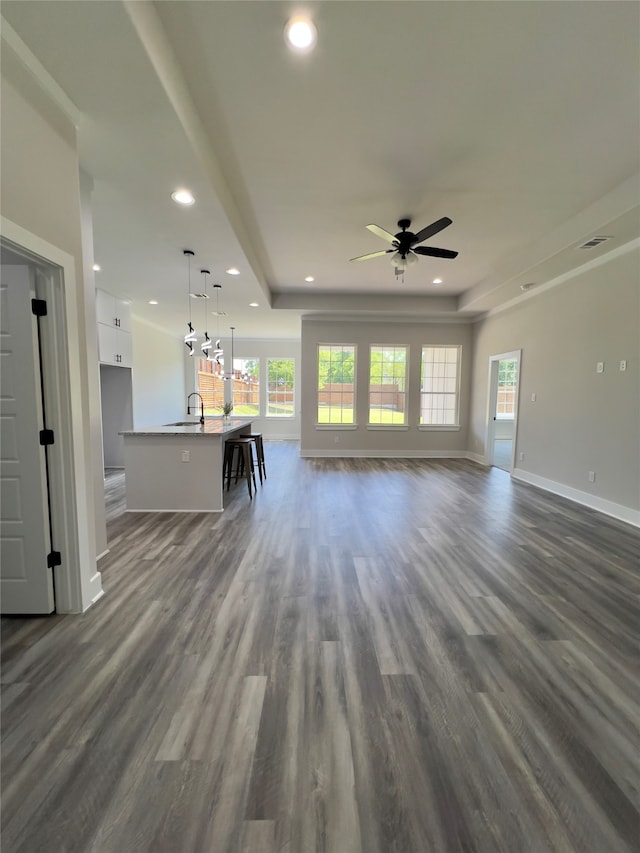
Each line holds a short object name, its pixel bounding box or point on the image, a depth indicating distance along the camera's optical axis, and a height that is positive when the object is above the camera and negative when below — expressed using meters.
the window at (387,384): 7.60 +0.16
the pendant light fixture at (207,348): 5.00 +0.59
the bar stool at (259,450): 5.59 -0.99
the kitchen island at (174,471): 3.97 -0.95
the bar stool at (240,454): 4.80 -0.93
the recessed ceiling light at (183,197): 2.76 +1.53
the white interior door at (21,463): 1.92 -0.44
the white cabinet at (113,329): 5.25 +0.93
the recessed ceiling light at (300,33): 1.72 +1.78
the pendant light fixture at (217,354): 5.37 +0.56
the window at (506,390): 7.35 +0.07
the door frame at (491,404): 6.79 -0.21
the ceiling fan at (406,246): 3.29 +1.51
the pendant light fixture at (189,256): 3.92 +1.52
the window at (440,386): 7.70 +0.14
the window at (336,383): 7.56 +0.17
